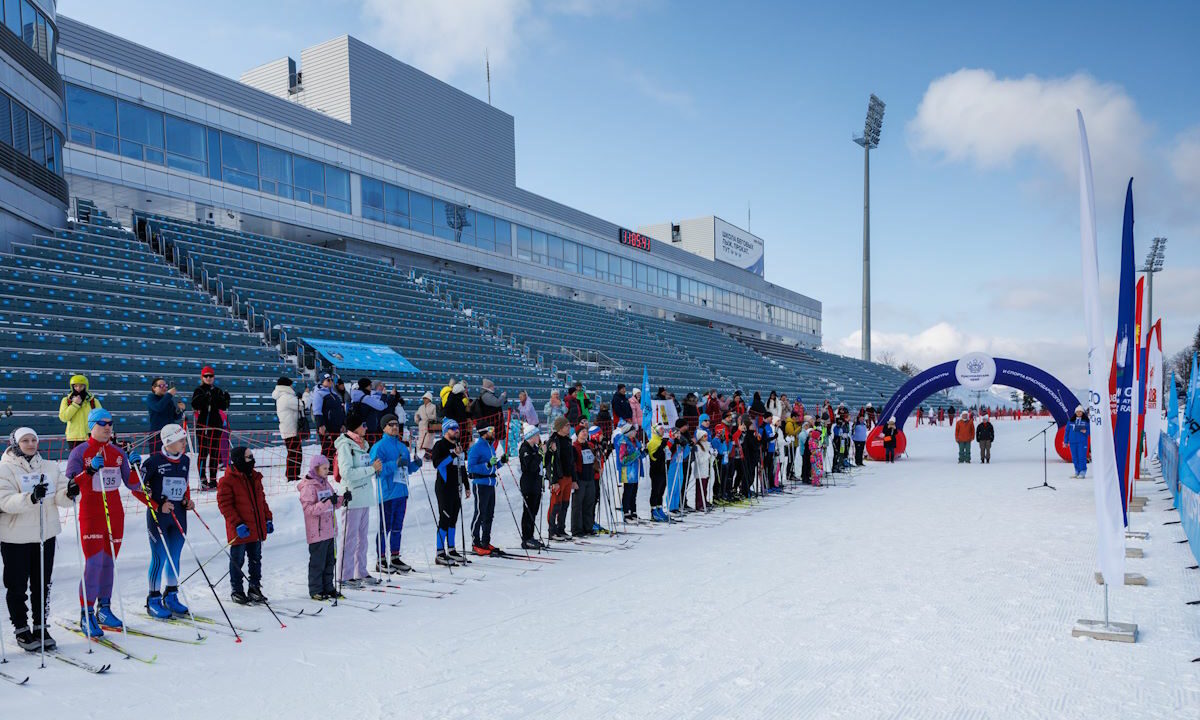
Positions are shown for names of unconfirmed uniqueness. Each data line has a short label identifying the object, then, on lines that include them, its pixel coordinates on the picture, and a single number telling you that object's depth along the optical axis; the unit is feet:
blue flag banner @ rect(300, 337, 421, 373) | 60.39
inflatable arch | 74.64
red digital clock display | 146.00
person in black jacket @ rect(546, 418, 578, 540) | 36.11
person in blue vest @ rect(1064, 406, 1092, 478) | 61.00
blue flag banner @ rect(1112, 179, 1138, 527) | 29.58
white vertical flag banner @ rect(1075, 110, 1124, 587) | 19.62
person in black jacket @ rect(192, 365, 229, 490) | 35.50
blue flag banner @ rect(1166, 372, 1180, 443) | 51.47
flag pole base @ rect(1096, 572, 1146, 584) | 25.16
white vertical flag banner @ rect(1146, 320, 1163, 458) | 53.88
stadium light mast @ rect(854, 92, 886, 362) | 201.67
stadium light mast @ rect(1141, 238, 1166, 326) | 225.97
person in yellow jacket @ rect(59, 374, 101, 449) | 29.91
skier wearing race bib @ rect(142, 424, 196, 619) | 23.18
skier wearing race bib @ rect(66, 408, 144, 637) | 21.39
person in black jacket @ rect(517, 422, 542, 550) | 34.68
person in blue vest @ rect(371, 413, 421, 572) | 29.84
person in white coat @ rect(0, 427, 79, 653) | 19.38
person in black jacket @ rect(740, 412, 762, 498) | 53.62
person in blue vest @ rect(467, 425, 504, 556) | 32.78
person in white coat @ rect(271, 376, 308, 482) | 38.01
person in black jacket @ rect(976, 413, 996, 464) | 78.64
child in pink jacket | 25.90
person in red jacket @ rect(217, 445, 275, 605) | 24.32
